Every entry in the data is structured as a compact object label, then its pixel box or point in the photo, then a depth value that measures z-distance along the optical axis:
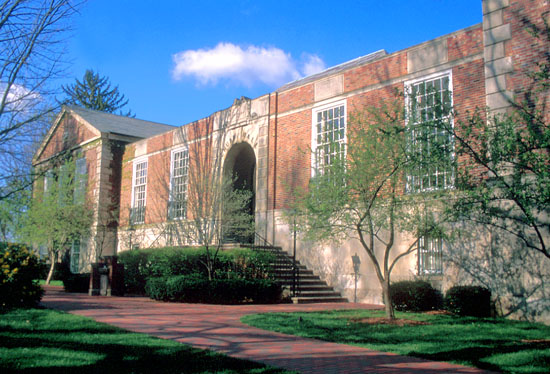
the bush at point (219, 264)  17.23
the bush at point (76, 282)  20.57
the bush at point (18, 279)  12.16
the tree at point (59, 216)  25.64
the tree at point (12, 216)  27.08
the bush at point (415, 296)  13.78
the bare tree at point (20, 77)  10.74
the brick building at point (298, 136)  13.40
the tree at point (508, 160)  8.77
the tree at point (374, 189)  11.26
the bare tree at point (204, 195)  18.86
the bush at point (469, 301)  12.68
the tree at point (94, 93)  58.66
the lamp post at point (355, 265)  16.89
